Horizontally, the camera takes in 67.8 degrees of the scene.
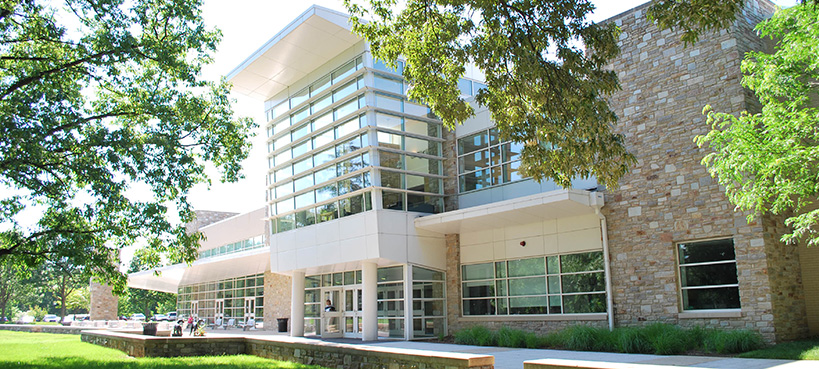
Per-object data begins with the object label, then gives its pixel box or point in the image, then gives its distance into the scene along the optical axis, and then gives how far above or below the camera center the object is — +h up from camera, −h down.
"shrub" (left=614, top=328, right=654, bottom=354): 14.47 -1.38
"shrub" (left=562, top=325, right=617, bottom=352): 15.18 -1.36
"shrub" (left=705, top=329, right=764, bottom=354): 13.41 -1.32
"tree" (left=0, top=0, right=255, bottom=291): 13.80 +4.08
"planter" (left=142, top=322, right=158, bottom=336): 23.20 -1.25
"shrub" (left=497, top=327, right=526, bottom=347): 17.17 -1.44
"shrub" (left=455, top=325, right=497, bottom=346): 17.98 -1.46
